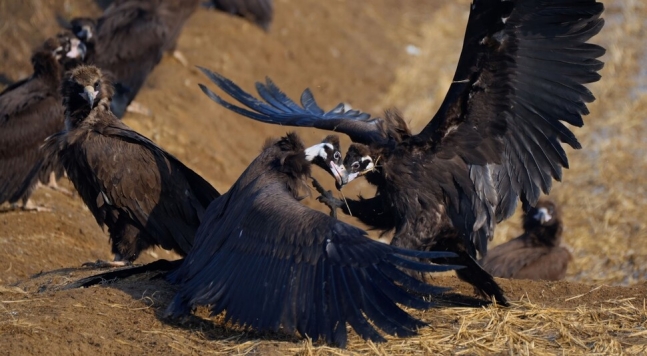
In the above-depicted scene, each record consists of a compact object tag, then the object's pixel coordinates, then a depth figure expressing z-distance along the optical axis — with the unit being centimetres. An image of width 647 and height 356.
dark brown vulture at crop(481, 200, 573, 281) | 1881
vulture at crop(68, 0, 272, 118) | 2361
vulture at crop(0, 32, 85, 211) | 1959
